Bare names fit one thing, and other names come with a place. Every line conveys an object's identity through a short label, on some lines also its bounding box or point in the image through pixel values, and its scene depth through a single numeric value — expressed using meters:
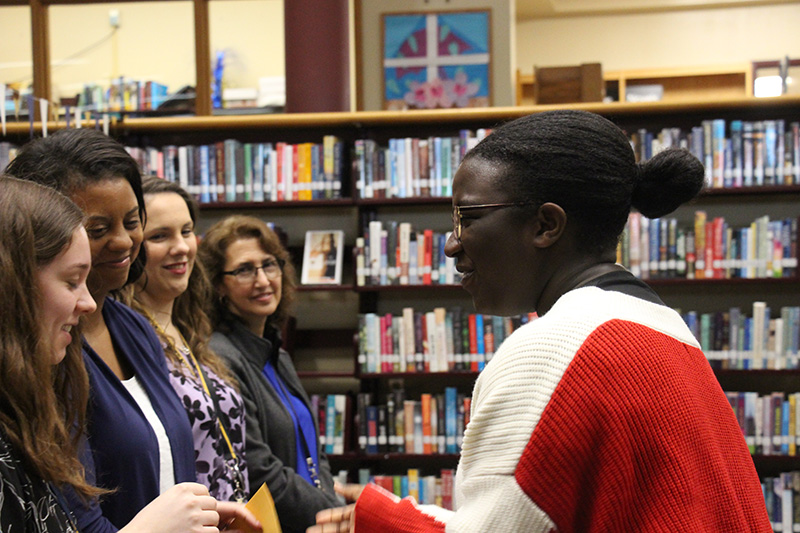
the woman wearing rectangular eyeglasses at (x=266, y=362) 2.35
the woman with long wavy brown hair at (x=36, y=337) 1.08
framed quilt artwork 4.71
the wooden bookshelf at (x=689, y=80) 7.51
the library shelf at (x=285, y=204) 4.21
